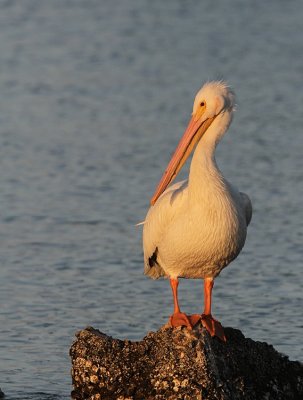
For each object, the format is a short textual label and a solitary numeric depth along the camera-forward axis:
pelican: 15.34
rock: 14.38
